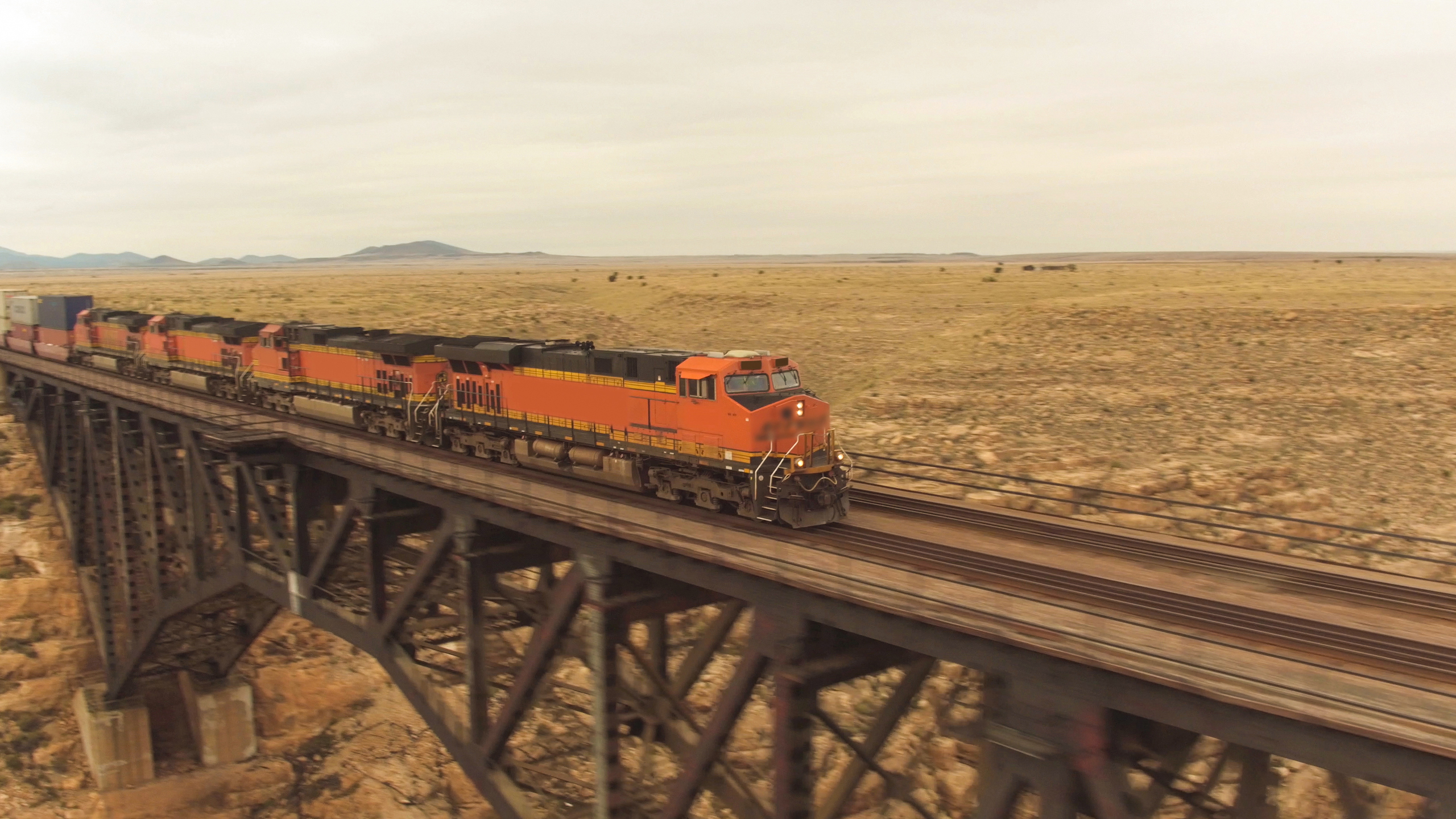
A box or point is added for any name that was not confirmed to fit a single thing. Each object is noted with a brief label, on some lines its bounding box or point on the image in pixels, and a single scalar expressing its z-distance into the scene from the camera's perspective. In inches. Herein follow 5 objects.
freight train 796.0
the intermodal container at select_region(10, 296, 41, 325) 2480.3
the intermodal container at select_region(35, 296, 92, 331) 2299.5
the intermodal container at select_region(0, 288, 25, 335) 2758.4
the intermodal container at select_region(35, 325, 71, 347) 2290.8
